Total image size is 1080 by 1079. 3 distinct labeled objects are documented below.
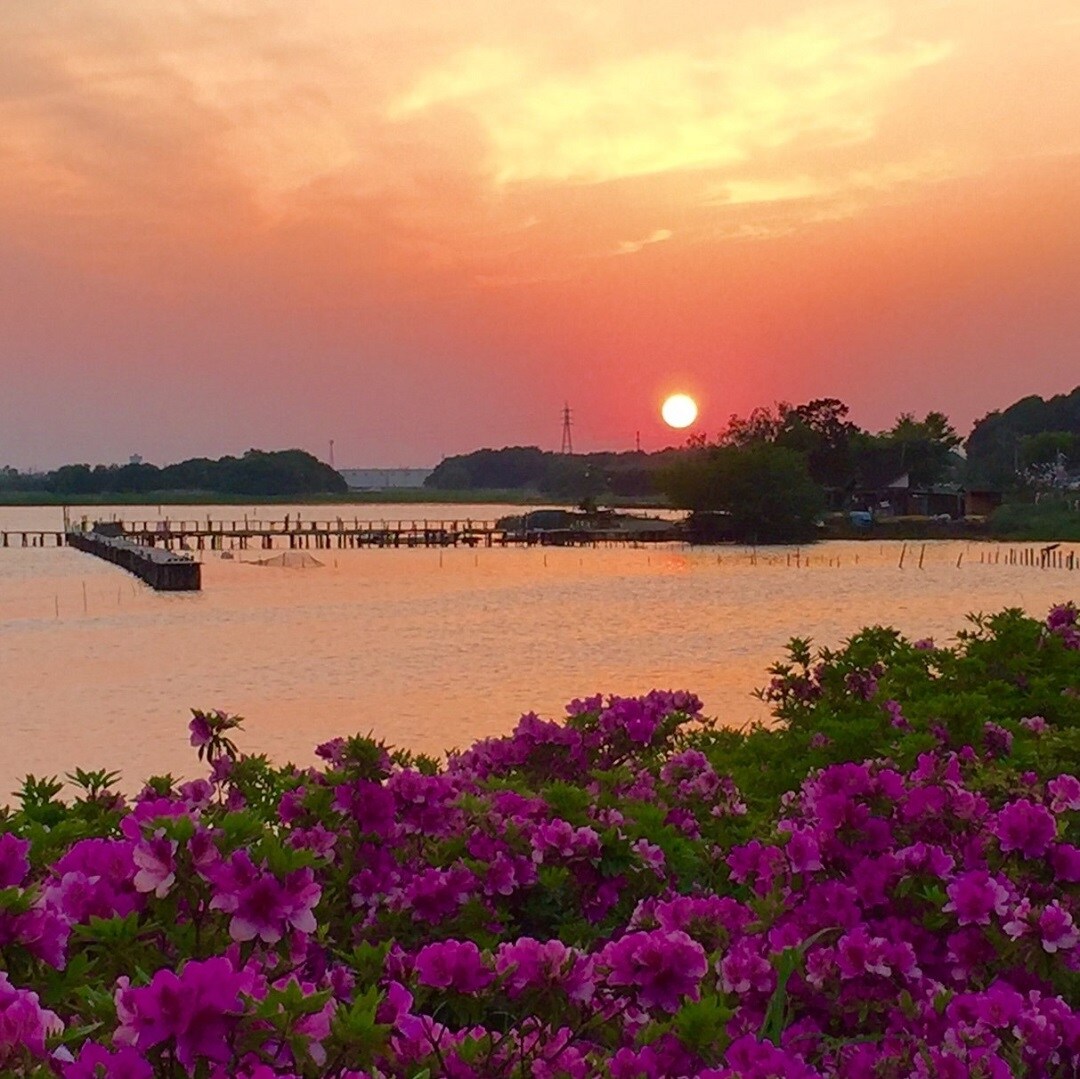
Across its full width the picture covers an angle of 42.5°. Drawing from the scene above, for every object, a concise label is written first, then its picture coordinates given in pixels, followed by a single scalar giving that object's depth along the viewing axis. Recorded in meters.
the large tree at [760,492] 113.38
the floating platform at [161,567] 71.12
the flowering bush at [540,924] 2.55
